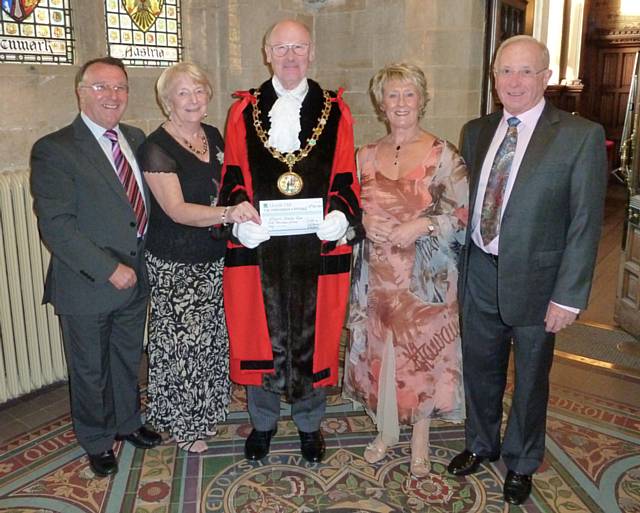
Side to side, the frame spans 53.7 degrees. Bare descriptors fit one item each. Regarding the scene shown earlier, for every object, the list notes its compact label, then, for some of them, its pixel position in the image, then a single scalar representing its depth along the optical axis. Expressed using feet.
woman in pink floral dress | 7.83
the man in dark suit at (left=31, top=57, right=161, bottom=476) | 7.70
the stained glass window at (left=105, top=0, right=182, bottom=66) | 12.17
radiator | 10.02
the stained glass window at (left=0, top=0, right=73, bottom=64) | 10.21
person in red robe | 7.98
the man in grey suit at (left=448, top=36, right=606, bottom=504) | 6.96
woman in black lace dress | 8.03
